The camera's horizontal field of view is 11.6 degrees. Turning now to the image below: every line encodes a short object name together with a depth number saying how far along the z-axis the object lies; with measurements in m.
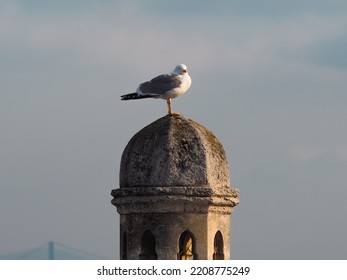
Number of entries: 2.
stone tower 21.28
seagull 22.11
